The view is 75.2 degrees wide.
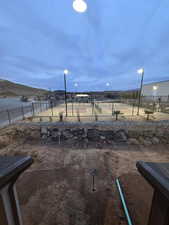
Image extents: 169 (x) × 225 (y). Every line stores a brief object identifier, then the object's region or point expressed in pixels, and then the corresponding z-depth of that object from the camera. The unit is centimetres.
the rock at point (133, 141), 572
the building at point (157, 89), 2388
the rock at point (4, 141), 547
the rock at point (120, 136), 594
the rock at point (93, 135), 607
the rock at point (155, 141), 577
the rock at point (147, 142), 561
